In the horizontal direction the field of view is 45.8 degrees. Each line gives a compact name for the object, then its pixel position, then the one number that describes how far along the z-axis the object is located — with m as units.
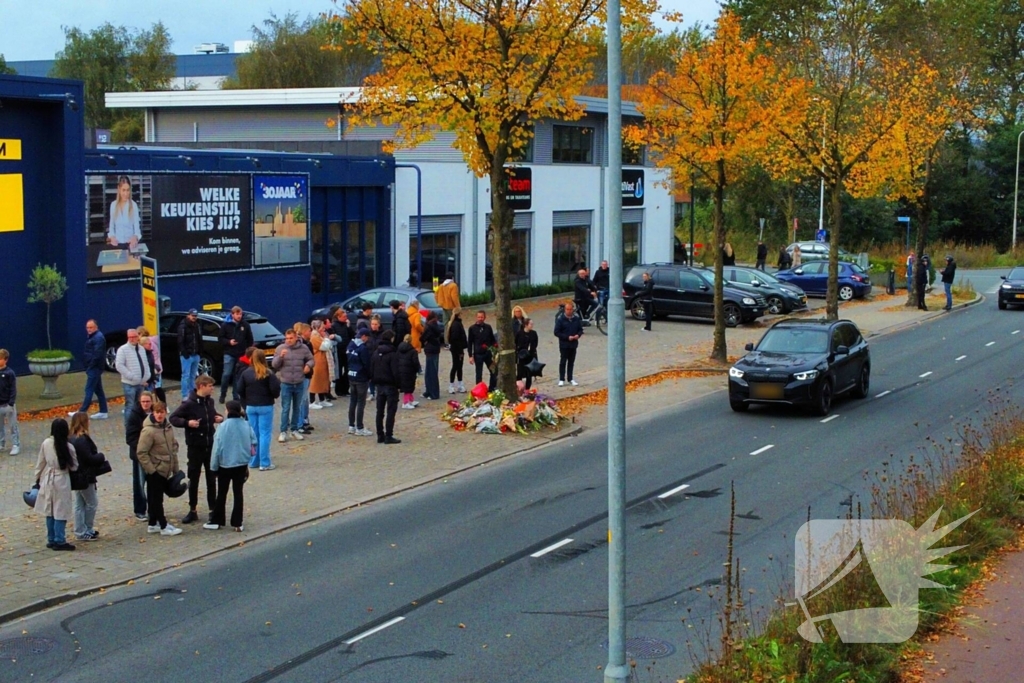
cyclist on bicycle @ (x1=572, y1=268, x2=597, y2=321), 33.38
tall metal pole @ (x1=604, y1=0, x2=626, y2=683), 7.75
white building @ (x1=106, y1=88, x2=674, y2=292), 38.22
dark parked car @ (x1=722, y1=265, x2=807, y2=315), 38.34
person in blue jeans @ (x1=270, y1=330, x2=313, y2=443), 18.42
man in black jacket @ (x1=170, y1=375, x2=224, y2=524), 13.62
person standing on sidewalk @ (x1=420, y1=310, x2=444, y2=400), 21.97
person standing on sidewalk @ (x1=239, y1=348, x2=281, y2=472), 16.36
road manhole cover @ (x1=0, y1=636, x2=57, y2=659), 9.95
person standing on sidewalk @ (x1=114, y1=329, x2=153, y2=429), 18.25
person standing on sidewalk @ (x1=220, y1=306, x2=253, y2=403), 21.59
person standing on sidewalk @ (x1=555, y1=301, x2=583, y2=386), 23.67
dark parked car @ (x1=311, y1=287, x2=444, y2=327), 28.55
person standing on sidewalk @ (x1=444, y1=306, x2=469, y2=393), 22.97
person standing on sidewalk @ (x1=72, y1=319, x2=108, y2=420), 19.31
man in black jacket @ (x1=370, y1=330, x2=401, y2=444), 18.44
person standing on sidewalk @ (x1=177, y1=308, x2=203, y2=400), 21.47
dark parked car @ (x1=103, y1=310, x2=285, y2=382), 23.69
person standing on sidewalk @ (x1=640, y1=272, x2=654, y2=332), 34.38
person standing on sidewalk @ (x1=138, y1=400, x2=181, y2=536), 13.12
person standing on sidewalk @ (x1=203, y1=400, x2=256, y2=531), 13.41
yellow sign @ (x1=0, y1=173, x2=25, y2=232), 23.23
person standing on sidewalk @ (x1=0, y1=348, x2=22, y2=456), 17.05
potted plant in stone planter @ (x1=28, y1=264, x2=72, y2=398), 21.33
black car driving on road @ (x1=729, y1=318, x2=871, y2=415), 20.84
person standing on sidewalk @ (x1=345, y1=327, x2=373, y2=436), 19.06
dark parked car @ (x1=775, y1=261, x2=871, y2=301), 43.72
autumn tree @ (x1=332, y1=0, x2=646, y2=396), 19.53
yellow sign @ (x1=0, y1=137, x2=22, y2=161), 23.20
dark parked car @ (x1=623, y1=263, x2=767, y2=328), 35.50
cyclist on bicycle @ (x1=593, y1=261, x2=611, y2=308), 35.97
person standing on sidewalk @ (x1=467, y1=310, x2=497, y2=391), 22.80
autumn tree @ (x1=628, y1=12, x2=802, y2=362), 25.81
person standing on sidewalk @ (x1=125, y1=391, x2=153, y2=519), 13.43
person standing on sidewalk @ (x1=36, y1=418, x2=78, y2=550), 12.59
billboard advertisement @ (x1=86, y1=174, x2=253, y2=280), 25.81
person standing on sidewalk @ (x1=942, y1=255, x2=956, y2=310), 40.78
